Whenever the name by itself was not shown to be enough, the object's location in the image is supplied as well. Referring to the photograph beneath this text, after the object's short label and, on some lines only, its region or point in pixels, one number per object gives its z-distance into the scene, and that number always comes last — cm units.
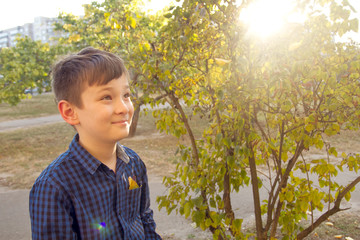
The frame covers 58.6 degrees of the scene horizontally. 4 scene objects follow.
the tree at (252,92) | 173
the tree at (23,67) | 852
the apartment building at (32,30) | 8912
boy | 115
